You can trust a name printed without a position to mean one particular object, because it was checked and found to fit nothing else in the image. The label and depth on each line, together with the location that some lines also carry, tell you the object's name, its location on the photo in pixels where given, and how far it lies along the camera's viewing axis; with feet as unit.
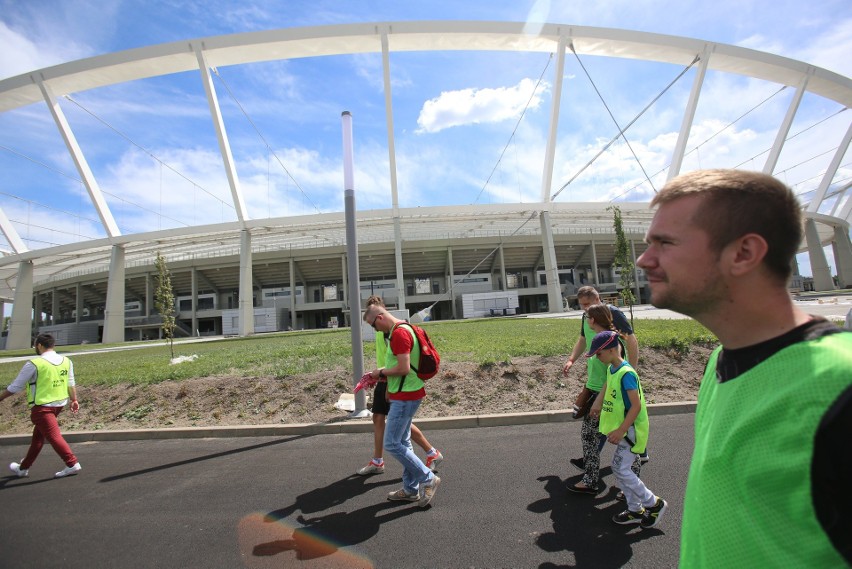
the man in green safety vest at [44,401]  16.71
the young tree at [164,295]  42.78
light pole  23.18
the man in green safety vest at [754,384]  2.24
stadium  86.63
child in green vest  10.42
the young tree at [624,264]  34.19
